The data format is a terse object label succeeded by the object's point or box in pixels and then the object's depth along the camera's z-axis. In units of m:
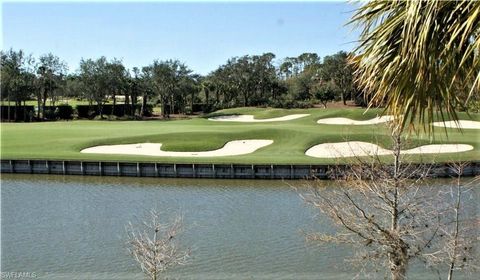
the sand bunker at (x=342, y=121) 49.44
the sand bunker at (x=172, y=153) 37.10
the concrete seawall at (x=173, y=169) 31.58
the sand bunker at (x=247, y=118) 59.89
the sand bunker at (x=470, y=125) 44.42
